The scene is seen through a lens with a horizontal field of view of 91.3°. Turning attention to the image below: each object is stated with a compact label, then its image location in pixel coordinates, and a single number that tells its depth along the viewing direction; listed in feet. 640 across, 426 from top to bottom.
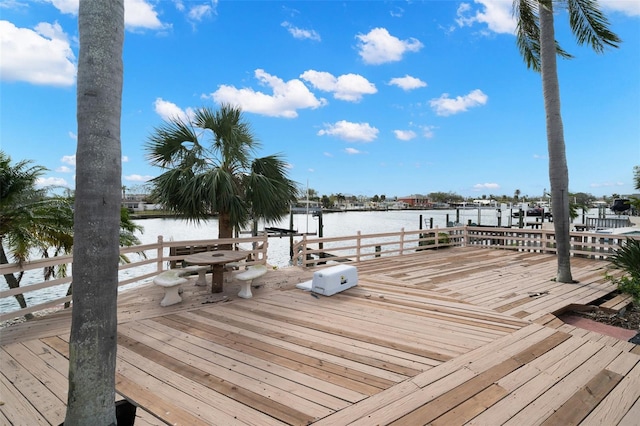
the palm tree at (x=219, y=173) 21.76
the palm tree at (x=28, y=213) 20.62
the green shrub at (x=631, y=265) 14.20
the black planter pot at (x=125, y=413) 6.29
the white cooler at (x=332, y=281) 19.03
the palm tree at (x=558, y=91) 21.45
